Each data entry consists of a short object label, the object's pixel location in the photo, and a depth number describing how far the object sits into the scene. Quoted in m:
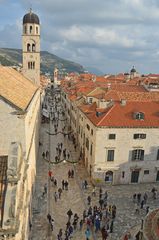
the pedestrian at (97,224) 27.23
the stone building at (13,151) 13.91
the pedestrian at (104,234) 25.53
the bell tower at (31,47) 56.81
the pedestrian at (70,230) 26.02
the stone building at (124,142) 36.16
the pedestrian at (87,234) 25.61
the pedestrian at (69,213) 28.53
